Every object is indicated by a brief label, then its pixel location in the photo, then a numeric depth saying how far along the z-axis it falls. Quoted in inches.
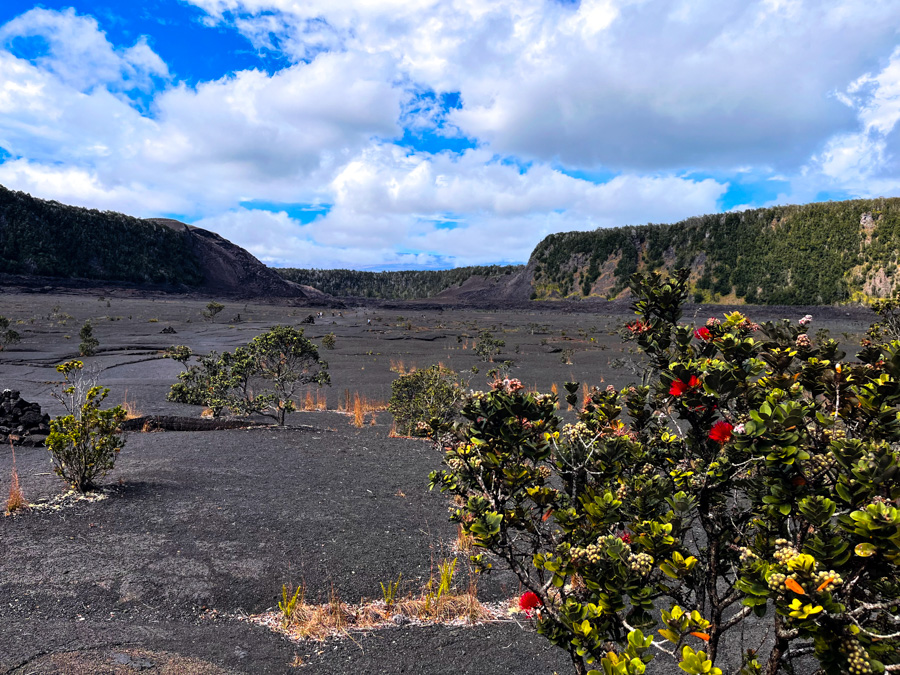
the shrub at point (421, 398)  434.9
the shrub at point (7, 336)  877.2
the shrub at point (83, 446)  215.6
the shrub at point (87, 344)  820.0
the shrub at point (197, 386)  492.0
